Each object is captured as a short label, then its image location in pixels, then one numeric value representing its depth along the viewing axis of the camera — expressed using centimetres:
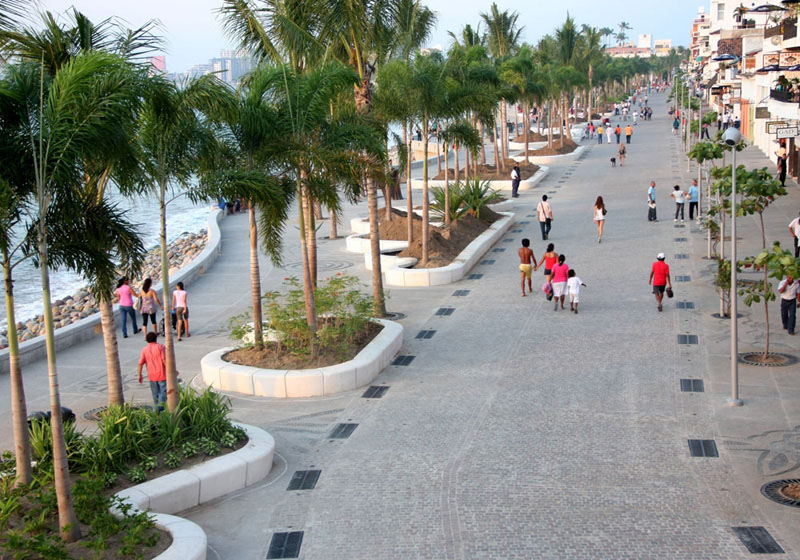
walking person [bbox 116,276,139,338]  1704
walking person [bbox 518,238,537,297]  1967
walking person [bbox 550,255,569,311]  1839
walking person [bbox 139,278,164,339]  1720
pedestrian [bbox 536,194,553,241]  2581
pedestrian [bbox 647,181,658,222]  2820
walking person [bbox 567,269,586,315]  1809
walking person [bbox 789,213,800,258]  2105
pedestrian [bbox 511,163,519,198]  3641
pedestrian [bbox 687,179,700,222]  2764
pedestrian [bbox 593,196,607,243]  2553
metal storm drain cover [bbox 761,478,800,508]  948
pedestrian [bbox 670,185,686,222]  2783
